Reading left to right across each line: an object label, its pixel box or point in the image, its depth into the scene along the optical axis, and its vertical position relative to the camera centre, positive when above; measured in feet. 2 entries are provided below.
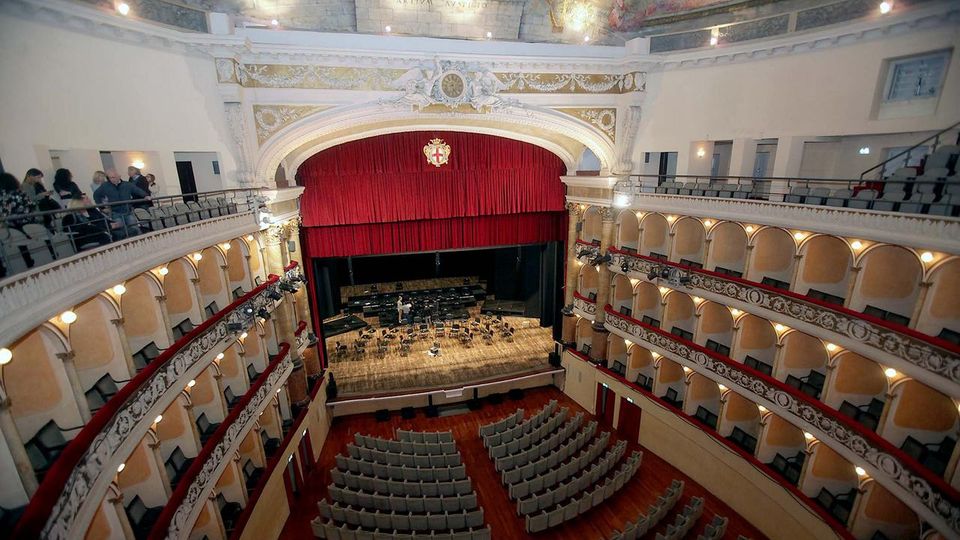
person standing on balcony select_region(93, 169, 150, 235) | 23.73 -0.86
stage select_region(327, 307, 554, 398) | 54.39 -24.71
